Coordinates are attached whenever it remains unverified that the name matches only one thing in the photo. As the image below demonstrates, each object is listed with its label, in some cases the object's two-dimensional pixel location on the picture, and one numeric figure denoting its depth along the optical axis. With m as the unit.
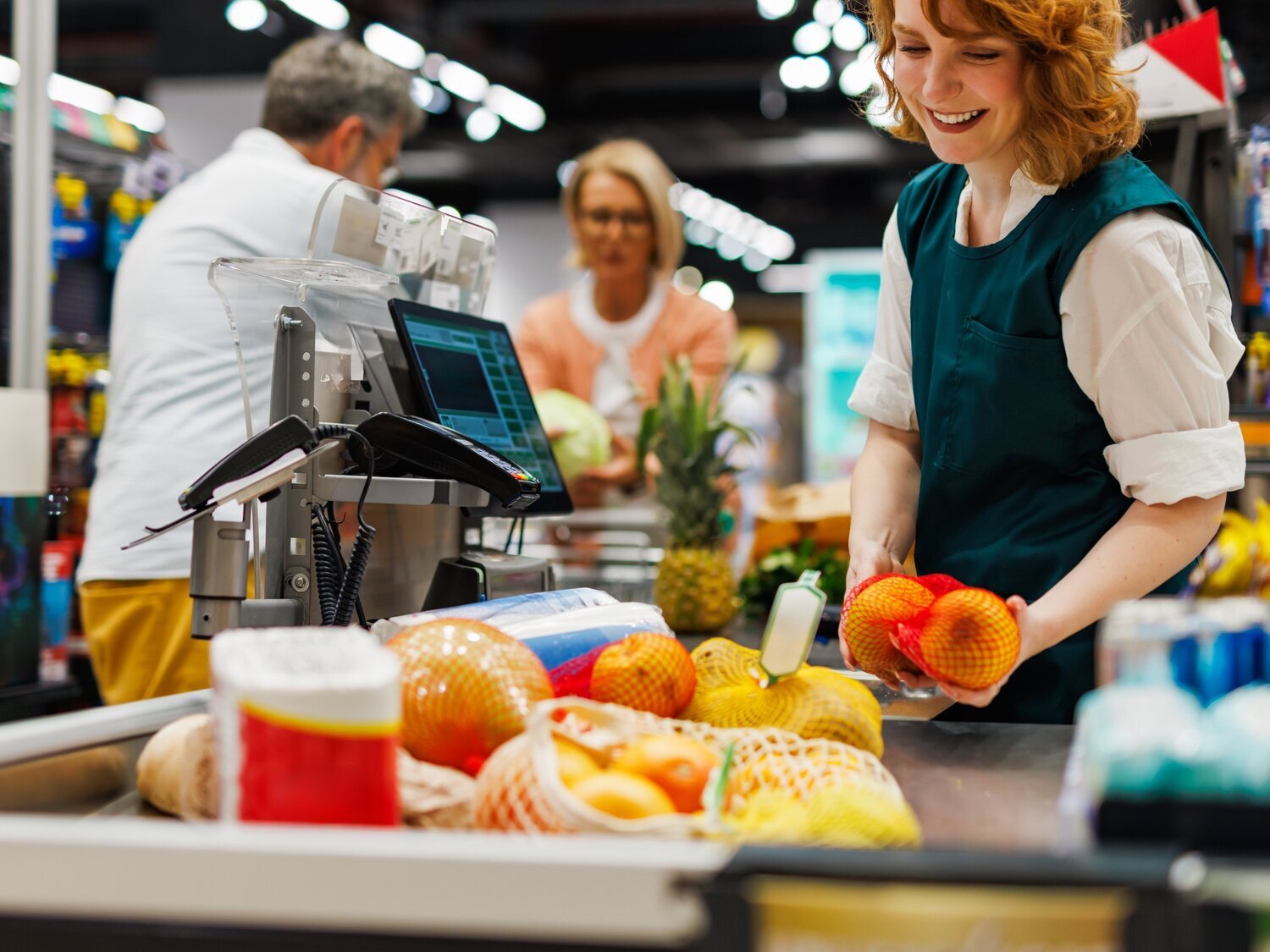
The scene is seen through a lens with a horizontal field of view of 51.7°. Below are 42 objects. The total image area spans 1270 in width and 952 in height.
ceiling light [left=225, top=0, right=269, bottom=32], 8.34
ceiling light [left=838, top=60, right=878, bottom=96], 9.19
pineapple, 2.69
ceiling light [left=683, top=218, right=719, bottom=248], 17.61
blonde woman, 4.13
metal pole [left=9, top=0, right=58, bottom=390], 3.47
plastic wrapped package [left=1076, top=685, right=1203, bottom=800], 0.83
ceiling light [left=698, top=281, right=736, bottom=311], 20.42
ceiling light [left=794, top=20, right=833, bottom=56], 9.33
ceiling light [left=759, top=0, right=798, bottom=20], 8.53
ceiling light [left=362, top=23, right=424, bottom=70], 7.80
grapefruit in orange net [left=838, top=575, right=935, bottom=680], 1.47
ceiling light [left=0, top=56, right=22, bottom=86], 3.49
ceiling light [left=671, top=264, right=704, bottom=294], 19.95
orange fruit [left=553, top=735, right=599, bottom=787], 1.02
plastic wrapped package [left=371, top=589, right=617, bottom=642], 1.41
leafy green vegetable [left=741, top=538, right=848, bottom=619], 2.87
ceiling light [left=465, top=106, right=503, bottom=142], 11.67
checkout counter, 0.78
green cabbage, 3.40
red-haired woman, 1.58
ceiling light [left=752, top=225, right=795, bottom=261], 17.70
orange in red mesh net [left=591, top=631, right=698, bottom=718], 1.34
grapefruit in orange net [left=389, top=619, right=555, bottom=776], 1.19
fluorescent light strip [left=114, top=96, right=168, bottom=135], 7.08
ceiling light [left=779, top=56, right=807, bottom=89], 10.64
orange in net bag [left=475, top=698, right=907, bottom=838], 0.96
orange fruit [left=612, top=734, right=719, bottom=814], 1.05
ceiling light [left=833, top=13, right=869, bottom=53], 8.91
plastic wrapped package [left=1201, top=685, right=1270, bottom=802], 0.82
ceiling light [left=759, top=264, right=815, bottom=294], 20.03
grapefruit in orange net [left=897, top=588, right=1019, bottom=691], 1.36
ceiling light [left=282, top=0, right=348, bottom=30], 7.62
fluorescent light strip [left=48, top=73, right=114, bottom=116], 5.06
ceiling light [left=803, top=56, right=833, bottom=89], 10.30
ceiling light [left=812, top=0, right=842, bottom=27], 8.69
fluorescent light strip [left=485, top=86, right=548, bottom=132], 9.73
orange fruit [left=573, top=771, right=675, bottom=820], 0.98
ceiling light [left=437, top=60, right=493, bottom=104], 8.69
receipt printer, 1.82
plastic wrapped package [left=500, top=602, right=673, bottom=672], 1.46
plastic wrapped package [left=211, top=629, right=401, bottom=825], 0.90
